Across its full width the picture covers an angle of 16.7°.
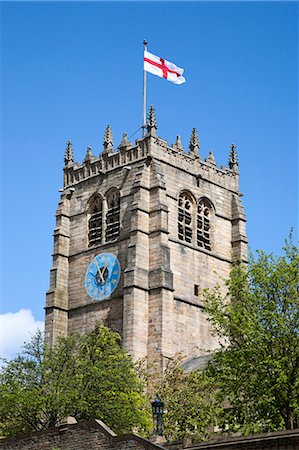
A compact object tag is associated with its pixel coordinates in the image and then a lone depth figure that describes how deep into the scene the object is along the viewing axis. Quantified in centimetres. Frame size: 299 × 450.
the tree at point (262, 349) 3894
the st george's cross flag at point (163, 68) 7266
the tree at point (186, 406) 4747
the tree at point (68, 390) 4597
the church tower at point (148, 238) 6700
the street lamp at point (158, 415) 3916
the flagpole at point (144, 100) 7431
